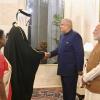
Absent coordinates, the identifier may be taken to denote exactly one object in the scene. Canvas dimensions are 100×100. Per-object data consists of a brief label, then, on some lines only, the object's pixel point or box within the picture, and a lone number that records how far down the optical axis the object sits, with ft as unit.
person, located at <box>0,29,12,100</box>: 5.76
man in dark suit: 11.30
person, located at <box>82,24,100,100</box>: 7.80
